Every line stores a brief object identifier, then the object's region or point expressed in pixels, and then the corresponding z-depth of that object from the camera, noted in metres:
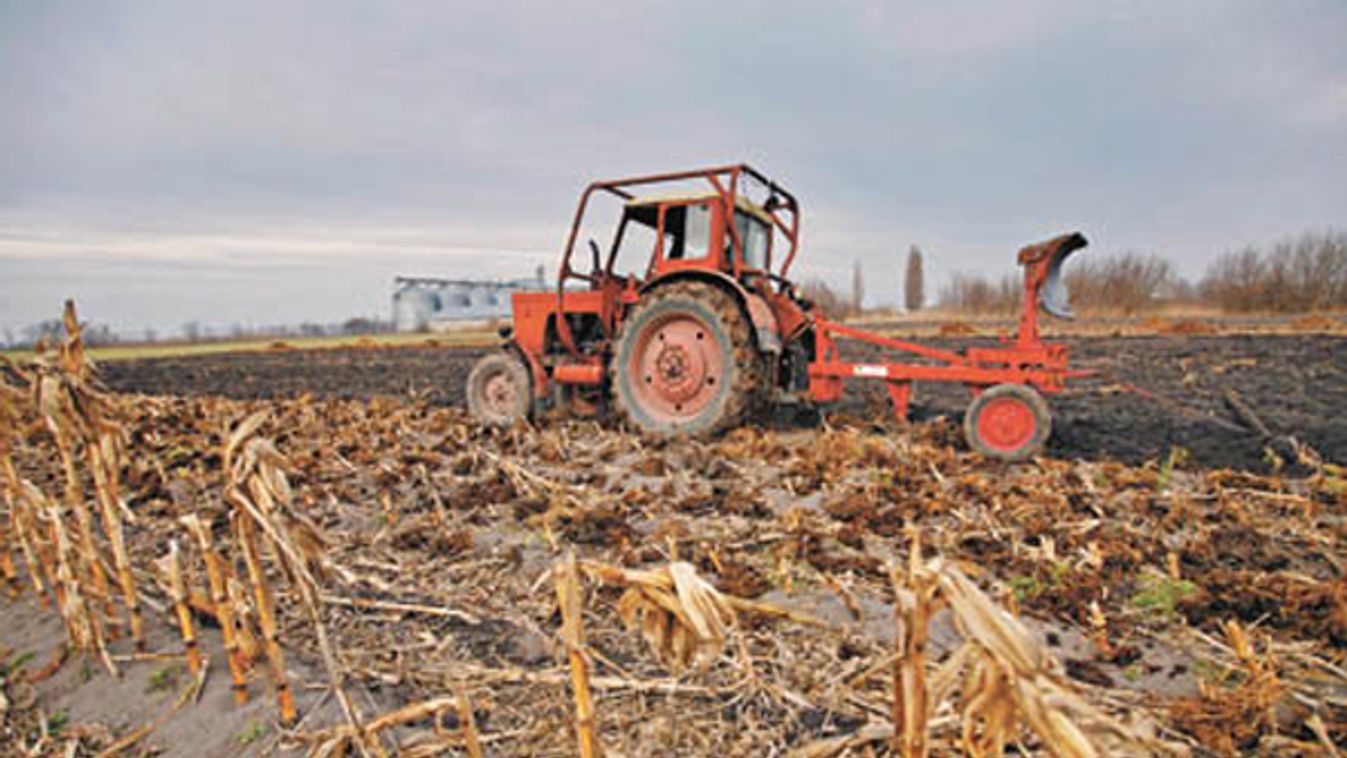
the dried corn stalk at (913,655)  1.01
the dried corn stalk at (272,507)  1.67
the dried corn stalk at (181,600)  2.12
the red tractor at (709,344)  5.47
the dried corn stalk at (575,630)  1.25
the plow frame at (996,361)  5.38
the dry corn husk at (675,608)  1.10
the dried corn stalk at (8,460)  2.70
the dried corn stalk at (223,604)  2.00
